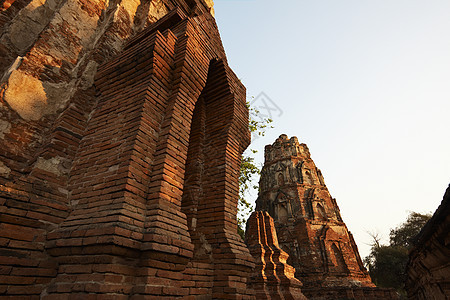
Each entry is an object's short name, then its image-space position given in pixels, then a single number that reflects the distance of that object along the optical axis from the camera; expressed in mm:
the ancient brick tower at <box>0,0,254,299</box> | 2295
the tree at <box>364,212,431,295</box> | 27203
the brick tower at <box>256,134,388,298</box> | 21266
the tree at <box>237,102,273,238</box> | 13219
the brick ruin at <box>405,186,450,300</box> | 3370
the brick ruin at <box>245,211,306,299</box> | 7555
